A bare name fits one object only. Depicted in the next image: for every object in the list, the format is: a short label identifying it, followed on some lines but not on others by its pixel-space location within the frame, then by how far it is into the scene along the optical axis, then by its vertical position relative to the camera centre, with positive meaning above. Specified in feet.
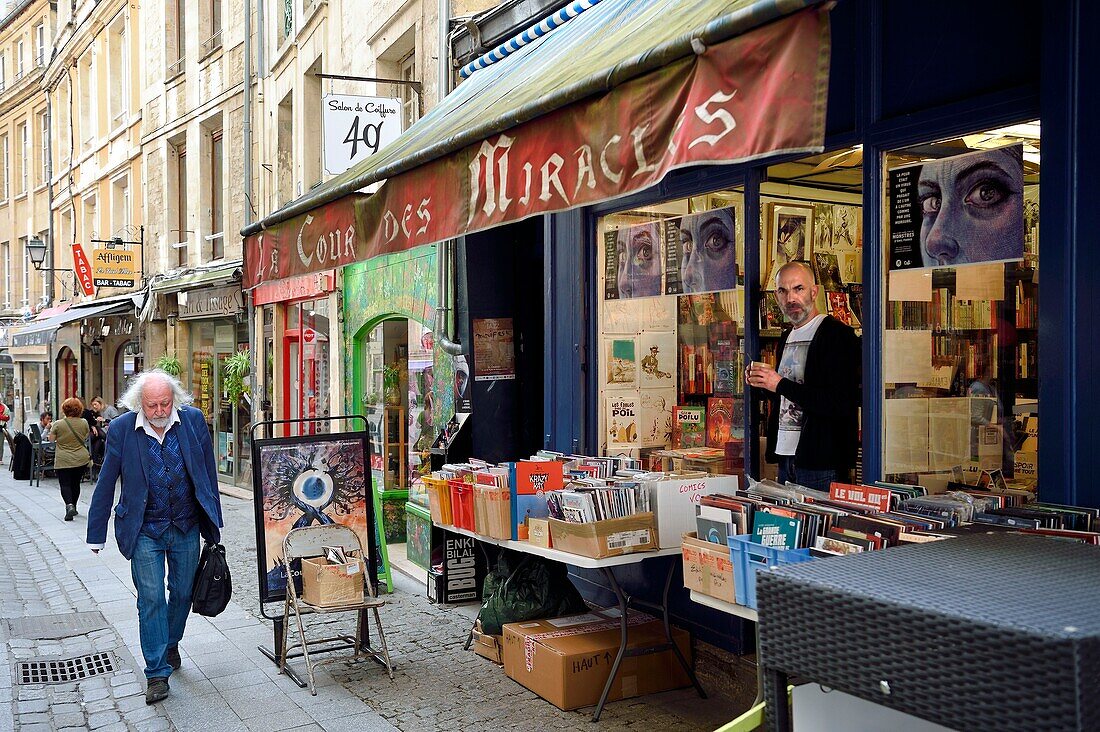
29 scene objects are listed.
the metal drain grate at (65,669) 19.58 -6.42
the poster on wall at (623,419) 22.79 -1.57
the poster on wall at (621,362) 22.72 -0.25
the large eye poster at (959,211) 13.93 +2.04
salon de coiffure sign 32.27 +7.55
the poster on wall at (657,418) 22.50 -1.54
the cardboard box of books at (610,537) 15.26 -2.91
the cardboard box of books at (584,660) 16.78 -5.40
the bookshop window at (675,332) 19.99 +0.41
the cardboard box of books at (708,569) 12.74 -2.89
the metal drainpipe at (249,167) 50.39 +9.64
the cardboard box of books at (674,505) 15.78 -2.49
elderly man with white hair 18.02 -2.79
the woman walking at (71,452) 43.16 -4.29
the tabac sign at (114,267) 65.62 +5.82
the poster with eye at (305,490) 19.53 -2.81
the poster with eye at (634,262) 21.65 +1.99
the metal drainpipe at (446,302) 27.50 +1.42
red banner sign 8.83 +2.38
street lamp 78.93 +8.41
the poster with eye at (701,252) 19.60 +2.03
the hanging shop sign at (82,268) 70.59 +6.22
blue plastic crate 11.91 -2.60
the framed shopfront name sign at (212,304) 52.39 +2.78
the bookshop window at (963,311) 14.05 +0.63
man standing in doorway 16.53 -0.61
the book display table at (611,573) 15.34 -3.53
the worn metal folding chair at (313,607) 18.60 -4.55
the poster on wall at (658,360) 22.35 -0.21
